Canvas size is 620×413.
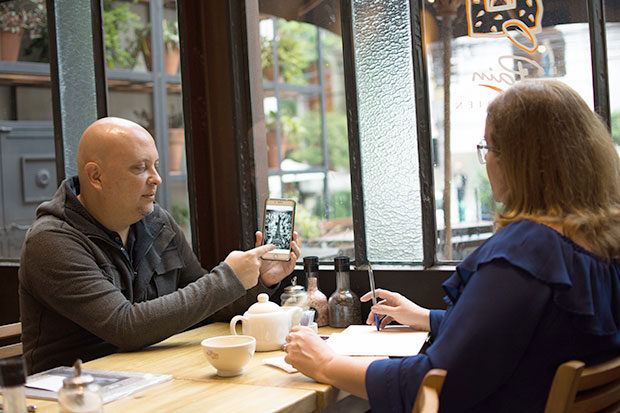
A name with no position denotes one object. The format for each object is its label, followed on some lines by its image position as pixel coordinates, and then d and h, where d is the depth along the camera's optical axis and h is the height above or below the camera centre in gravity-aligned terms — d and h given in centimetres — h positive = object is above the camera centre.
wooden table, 144 -41
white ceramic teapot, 188 -33
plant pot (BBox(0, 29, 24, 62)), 437 +113
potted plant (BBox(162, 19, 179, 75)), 567 +135
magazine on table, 155 -40
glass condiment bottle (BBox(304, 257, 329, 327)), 218 -30
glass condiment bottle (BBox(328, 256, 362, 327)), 216 -32
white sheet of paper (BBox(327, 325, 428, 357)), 169 -37
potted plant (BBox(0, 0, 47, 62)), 424 +125
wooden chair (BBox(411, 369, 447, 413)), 115 -33
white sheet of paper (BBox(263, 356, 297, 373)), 168 -40
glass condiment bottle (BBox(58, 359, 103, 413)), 122 -32
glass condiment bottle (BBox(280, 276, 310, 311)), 209 -29
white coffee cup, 162 -35
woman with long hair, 127 -17
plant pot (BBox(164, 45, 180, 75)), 569 +126
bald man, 190 -17
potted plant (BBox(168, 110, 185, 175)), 573 +52
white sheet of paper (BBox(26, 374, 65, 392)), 160 -40
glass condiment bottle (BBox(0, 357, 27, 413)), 111 -27
